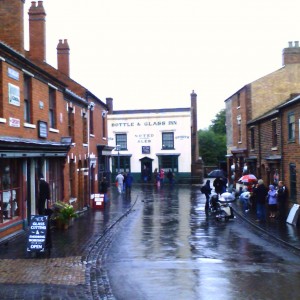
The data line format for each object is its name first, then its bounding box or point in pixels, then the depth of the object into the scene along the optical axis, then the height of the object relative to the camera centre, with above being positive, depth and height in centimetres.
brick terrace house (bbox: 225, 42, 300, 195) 3165 +388
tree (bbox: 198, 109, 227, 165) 8012 +250
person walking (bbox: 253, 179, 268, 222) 2211 -157
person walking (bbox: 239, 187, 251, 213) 2731 -195
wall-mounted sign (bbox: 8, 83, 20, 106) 1612 +242
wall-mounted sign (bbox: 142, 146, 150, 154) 5728 +178
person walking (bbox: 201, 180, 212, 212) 2651 -132
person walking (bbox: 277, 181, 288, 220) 2389 -173
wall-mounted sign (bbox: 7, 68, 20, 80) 1605 +310
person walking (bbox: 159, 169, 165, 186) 5368 -117
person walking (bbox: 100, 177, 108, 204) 3298 -139
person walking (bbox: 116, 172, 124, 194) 4156 -136
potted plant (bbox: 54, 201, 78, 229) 1911 -183
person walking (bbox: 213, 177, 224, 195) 2933 -122
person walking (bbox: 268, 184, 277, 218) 2284 -174
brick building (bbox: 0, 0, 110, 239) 1594 +161
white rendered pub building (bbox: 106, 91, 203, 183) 5650 +258
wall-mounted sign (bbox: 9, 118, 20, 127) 1619 +151
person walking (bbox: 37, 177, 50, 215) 1734 -91
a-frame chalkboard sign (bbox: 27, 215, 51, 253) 1325 -179
